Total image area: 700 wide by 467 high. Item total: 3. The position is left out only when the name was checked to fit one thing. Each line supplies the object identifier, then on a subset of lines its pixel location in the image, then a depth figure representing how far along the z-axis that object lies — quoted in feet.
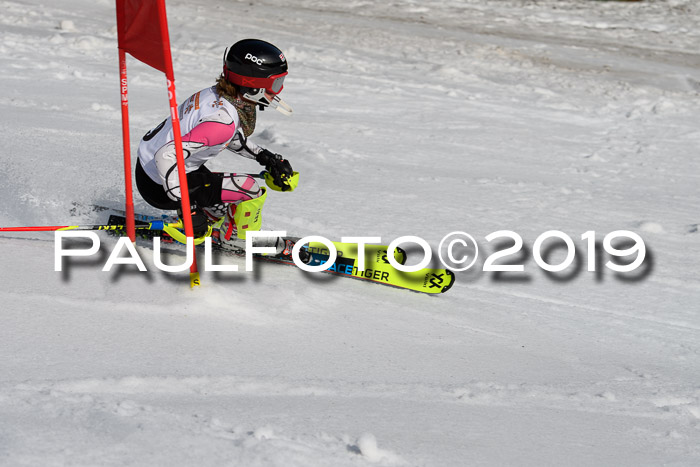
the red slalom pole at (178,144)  26.16
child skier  29.37
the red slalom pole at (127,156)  29.43
